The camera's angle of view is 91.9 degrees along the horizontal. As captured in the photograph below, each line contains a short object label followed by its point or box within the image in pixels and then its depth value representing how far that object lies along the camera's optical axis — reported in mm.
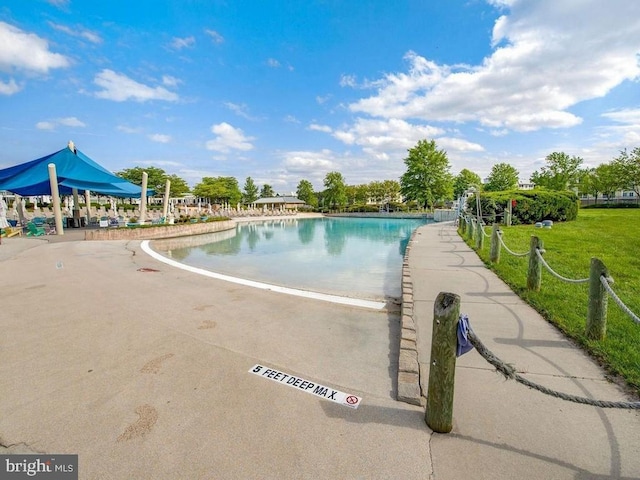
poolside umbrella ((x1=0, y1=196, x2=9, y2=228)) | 14902
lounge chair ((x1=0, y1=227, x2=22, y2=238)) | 15510
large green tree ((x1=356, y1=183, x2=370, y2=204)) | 69144
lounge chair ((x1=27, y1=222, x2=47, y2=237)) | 16016
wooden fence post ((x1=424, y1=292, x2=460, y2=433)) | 2197
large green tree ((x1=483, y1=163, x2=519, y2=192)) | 59719
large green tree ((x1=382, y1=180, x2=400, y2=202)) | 65750
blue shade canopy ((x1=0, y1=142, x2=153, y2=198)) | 16812
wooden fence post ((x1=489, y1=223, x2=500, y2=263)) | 8188
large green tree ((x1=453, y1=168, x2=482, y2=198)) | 67125
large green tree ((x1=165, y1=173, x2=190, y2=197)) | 58688
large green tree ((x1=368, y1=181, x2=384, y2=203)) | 67500
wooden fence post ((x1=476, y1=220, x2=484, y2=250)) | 10930
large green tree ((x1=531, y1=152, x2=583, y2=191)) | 46719
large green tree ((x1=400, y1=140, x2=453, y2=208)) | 48625
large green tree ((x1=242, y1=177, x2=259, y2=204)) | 83438
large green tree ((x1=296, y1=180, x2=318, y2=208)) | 76062
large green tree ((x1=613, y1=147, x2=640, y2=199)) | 41031
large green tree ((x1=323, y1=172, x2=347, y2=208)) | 65750
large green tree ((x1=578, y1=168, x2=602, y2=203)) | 51406
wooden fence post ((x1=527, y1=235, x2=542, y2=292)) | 5389
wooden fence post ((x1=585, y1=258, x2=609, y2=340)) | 3480
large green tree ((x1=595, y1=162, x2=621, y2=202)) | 43750
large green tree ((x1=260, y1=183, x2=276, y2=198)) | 95312
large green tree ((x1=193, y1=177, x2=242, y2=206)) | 62812
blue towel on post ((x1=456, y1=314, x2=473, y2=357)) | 2207
